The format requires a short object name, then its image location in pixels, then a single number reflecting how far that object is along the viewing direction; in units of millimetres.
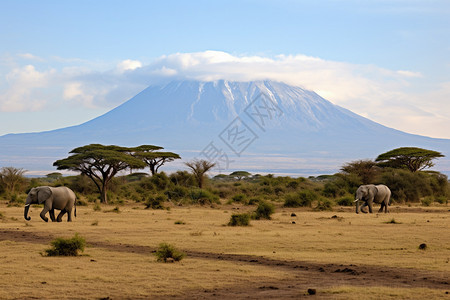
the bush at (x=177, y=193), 44938
